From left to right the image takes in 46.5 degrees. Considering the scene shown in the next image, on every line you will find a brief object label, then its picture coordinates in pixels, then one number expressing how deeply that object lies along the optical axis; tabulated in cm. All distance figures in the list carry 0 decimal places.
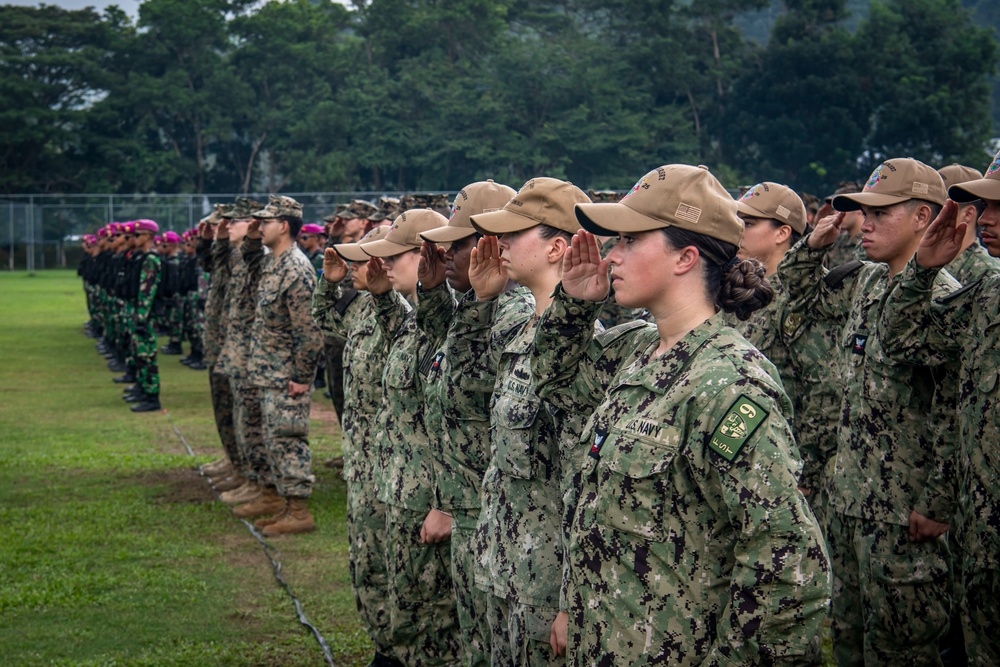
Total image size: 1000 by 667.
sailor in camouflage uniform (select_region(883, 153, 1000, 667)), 375
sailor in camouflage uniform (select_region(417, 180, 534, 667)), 404
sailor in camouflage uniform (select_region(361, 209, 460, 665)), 487
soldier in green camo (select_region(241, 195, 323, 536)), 795
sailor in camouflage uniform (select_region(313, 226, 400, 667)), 537
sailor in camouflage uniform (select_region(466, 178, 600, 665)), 354
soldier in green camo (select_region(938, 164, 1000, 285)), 515
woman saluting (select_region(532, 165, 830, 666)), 258
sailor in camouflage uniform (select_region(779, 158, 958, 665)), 420
